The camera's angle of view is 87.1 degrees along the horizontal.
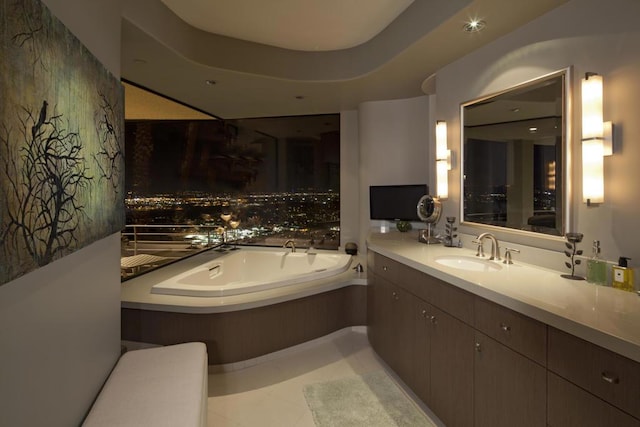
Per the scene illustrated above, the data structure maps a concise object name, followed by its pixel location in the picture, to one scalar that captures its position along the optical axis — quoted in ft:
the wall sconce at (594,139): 5.43
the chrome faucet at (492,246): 7.12
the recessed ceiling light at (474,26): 6.67
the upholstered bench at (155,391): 4.26
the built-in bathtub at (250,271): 8.96
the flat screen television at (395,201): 11.68
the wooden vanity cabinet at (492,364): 3.59
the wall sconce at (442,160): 9.27
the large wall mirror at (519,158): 6.24
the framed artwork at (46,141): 2.80
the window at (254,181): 13.41
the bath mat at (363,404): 6.72
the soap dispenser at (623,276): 4.96
